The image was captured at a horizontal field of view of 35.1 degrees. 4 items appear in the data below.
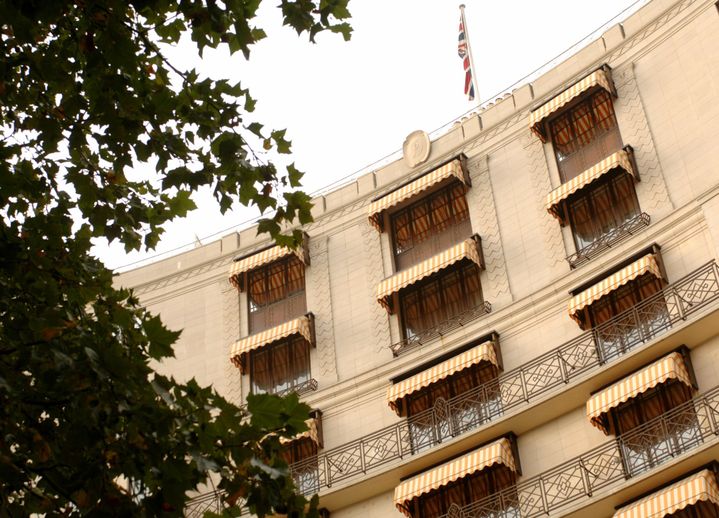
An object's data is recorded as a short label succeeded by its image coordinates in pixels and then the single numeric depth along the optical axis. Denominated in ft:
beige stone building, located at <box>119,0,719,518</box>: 72.23
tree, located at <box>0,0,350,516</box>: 24.99
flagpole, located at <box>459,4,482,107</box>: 107.96
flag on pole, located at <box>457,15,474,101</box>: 108.47
